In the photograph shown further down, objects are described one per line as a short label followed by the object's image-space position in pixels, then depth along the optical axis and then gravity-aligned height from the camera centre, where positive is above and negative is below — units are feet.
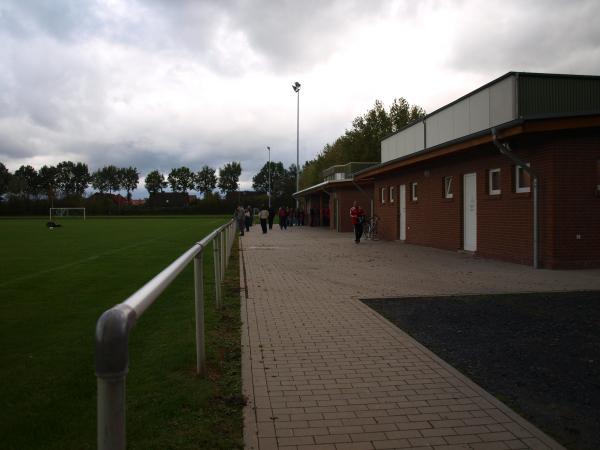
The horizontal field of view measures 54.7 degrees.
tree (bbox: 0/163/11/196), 364.38 +20.52
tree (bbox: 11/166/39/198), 436.76 +28.44
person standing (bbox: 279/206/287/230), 126.82 -1.53
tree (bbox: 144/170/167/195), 485.97 +25.04
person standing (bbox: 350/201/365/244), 72.38 -1.18
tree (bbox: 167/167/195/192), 480.23 +27.03
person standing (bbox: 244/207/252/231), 119.34 -1.46
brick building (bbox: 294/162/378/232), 106.42 +2.61
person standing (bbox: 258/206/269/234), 106.22 -1.27
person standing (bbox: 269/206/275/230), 122.17 -1.04
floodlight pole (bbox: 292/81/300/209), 166.40 +26.31
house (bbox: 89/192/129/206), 304.13 +9.92
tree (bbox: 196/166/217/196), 484.33 +26.34
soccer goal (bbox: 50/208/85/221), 266.36 +0.13
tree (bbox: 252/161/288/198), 524.20 +32.20
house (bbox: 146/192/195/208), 384.27 +9.16
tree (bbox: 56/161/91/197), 465.47 +28.77
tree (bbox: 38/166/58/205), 458.50 +28.99
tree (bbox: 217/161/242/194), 488.02 +29.04
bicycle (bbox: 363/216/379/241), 83.05 -2.52
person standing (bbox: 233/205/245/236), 102.99 -1.06
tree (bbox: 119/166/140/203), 491.72 +28.24
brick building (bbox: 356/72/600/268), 40.06 +2.91
